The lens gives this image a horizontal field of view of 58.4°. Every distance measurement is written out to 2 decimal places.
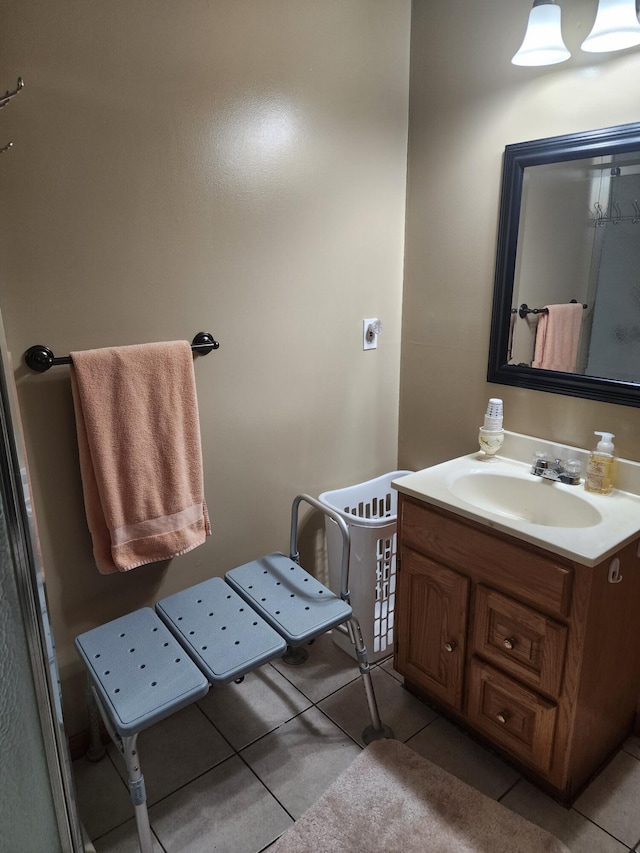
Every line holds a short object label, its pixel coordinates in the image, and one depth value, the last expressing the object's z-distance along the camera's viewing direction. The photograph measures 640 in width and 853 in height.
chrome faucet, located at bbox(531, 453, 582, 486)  1.64
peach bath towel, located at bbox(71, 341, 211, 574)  1.42
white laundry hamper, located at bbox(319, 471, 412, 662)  1.86
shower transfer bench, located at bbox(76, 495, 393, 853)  1.27
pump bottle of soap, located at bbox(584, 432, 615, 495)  1.54
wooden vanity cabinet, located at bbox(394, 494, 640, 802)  1.34
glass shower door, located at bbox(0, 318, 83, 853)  0.80
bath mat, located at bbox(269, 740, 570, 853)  1.37
